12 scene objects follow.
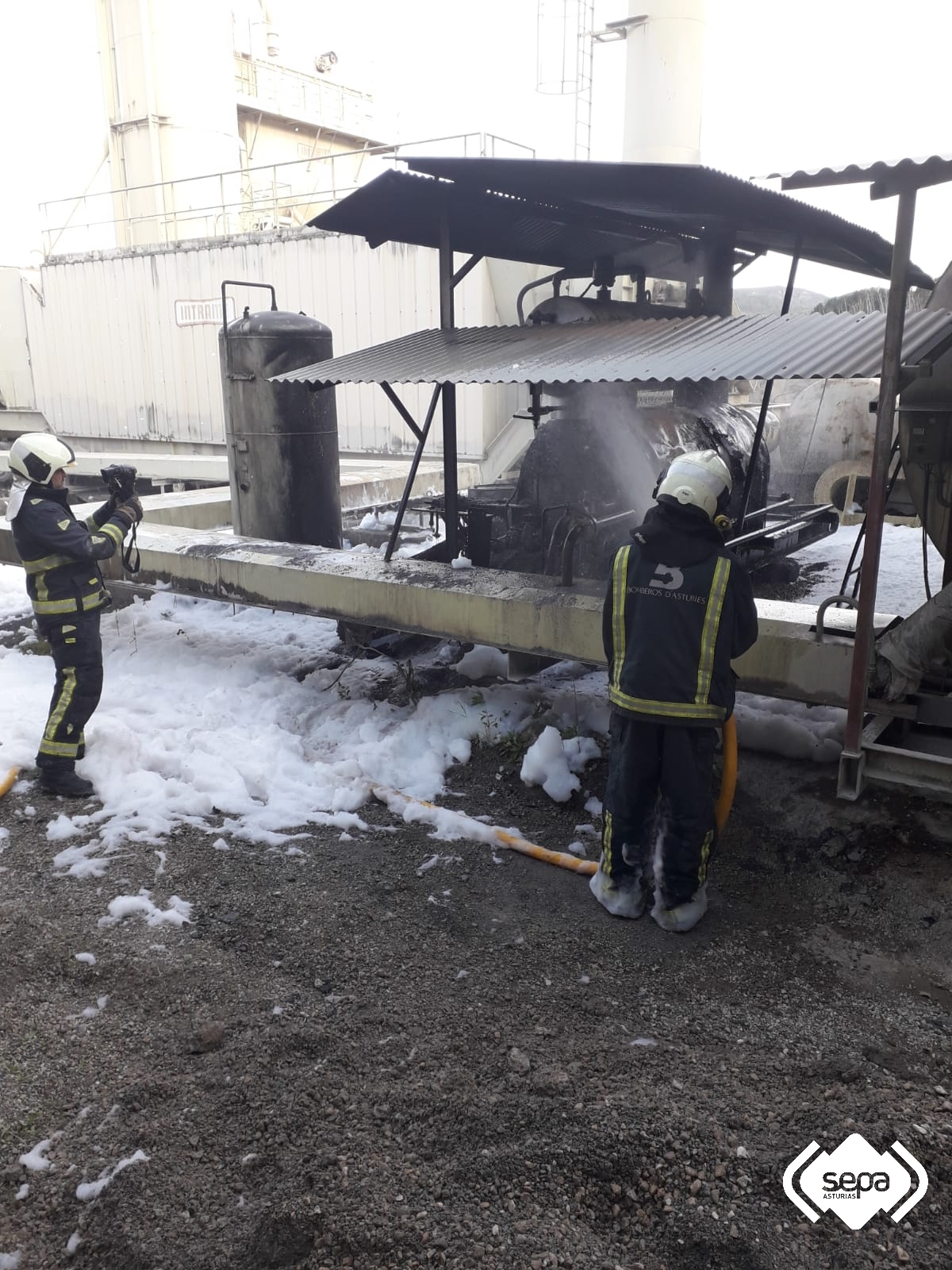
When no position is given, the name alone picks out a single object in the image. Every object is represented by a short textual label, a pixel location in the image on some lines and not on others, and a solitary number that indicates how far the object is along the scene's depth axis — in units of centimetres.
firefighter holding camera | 486
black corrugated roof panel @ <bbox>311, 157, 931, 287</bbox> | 555
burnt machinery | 497
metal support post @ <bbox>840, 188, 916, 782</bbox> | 360
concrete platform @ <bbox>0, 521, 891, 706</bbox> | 473
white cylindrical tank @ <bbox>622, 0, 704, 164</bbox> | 1720
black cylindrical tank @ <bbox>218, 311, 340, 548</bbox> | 774
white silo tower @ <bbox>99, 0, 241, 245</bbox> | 2011
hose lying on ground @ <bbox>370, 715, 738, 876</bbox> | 388
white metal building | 1463
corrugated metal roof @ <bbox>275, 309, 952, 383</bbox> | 430
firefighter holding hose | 358
